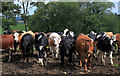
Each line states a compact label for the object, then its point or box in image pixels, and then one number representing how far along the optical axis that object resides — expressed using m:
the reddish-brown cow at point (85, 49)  7.81
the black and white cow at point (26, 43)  9.74
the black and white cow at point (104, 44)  9.01
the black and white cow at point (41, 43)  9.09
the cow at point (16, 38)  11.26
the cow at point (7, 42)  10.14
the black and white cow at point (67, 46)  8.70
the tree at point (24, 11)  26.81
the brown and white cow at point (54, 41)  11.02
